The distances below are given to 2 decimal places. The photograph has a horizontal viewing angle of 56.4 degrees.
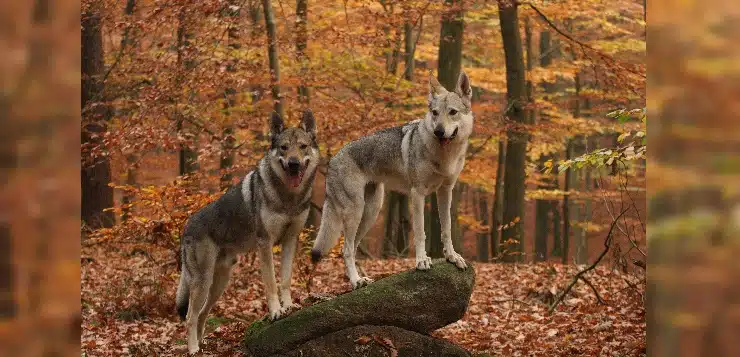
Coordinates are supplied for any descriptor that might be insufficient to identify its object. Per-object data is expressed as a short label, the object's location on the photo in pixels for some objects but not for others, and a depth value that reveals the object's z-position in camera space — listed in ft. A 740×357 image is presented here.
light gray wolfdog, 20.85
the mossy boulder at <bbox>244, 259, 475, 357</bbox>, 20.85
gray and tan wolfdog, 21.38
